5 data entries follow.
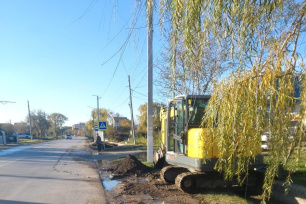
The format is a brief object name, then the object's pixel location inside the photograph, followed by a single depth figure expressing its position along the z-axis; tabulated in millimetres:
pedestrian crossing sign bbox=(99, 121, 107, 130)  25156
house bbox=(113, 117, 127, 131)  90688
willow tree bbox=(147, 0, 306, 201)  3066
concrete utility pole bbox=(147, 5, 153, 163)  15078
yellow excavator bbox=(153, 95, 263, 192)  7770
